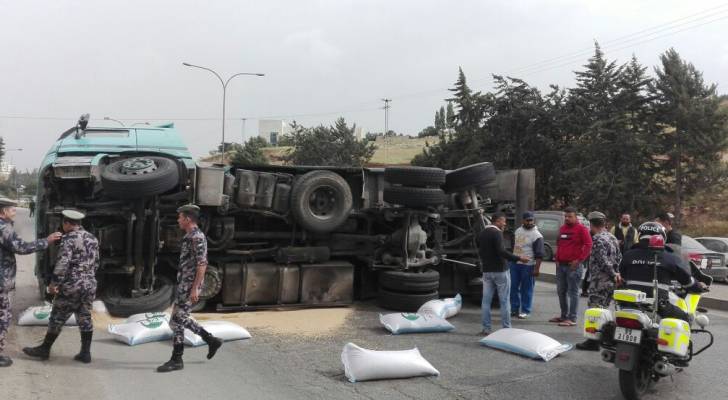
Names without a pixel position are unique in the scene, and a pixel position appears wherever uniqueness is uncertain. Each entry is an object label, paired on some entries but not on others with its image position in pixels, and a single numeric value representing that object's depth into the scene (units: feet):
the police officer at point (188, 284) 18.31
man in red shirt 26.68
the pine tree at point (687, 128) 94.27
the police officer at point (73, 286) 18.42
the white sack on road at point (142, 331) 21.38
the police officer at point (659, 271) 17.28
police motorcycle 15.79
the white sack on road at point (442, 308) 26.66
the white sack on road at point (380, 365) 17.33
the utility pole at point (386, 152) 232.88
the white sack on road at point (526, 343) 20.35
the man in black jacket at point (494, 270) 24.76
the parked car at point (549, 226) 64.03
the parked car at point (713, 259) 47.28
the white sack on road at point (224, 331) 22.01
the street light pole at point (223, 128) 117.72
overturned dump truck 26.27
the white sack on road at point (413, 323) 24.12
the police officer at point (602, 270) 23.21
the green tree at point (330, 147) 176.35
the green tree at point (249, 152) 206.49
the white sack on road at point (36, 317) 23.63
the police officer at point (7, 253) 18.12
